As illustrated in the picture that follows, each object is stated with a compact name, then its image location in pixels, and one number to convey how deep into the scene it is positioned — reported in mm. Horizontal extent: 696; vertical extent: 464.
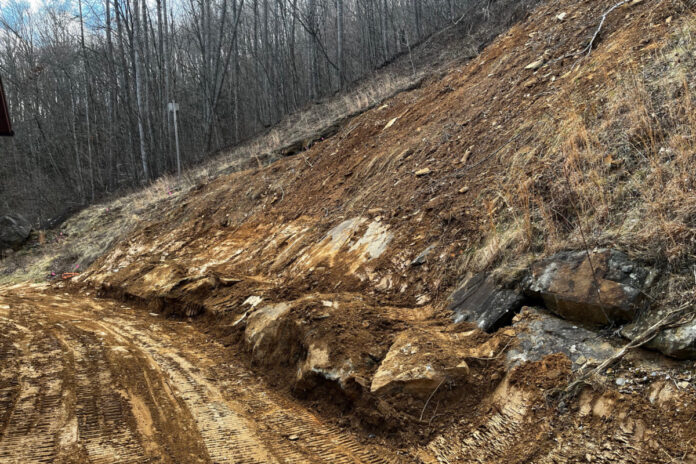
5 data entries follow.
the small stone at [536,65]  7819
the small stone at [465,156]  6532
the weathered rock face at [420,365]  3346
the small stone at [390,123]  10313
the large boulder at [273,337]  4578
